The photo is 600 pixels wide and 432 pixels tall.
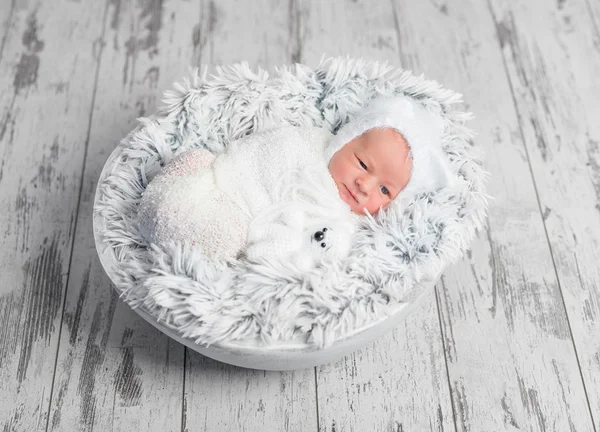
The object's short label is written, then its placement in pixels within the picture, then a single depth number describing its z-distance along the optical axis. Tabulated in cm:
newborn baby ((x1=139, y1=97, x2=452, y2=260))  106
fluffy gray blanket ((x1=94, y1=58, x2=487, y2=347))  98
